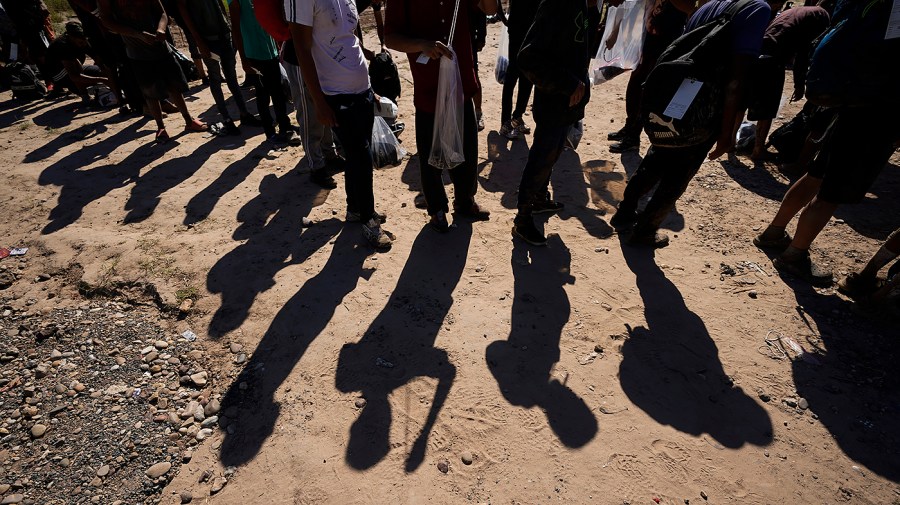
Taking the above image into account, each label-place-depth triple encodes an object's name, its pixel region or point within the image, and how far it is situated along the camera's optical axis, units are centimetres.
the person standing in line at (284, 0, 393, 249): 266
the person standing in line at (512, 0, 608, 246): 270
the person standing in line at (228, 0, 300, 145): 446
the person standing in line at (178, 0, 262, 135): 493
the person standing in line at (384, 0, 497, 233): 281
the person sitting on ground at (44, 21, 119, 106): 641
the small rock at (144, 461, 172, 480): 211
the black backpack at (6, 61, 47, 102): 674
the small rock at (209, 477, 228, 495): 204
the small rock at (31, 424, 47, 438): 226
